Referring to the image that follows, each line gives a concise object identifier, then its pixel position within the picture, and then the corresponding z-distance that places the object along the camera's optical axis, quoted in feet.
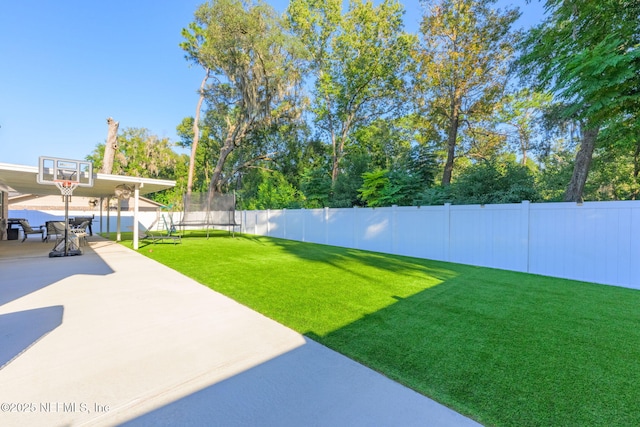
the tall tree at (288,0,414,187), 53.42
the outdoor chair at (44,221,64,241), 28.64
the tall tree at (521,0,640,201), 15.79
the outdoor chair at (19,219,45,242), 39.40
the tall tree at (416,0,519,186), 37.01
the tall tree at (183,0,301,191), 48.80
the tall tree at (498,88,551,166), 41.50
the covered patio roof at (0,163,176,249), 23.70
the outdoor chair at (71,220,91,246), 30.23
